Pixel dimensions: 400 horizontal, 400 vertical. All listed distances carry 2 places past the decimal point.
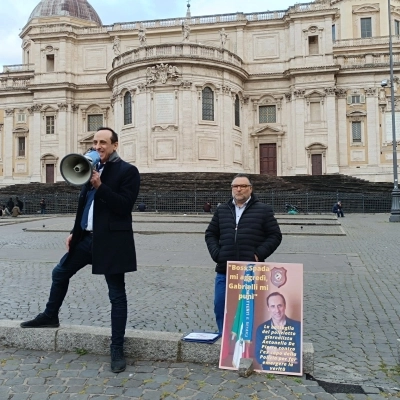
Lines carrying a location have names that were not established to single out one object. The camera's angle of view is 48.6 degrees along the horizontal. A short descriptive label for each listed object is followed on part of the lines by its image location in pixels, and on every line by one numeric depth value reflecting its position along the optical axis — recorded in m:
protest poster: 3.98
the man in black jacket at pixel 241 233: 4.45
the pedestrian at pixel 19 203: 32.59
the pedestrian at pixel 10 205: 32.30
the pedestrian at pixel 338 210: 27.97
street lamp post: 23.25
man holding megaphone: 4.02
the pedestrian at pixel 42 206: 31.51
